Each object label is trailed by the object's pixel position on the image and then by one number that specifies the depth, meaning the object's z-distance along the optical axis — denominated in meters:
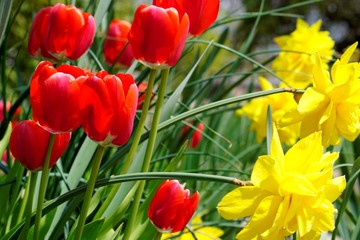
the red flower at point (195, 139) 2.79
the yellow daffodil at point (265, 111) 2.17
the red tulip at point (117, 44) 2.28
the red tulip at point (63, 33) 1.91
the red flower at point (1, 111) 2.51
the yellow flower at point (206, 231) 2.17
